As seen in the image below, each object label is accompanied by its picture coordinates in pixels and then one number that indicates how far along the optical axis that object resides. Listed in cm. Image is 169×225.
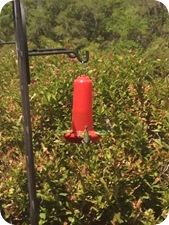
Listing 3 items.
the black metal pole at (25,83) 211
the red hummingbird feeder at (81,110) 226
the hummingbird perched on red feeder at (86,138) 213
